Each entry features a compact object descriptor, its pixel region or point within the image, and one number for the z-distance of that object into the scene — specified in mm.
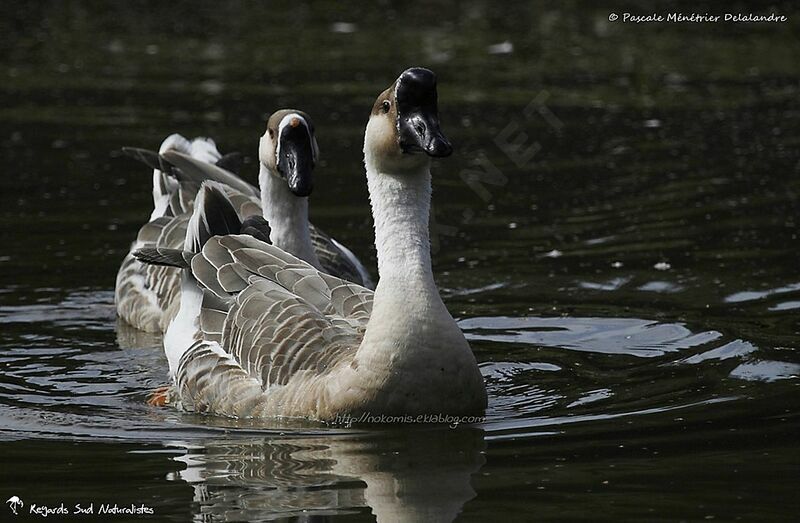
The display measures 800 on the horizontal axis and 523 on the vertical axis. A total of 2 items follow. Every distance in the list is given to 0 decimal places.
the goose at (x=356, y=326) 16422
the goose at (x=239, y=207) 21641
